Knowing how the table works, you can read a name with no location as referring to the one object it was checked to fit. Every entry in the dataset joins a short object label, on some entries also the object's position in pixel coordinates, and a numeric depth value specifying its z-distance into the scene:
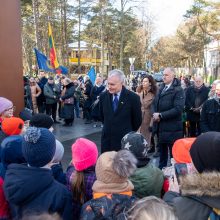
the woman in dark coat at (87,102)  13.59
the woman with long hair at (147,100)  7.09
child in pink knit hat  2.78
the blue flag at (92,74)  17.67
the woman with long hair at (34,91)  12.15
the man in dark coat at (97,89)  12.87
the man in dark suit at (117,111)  4.70
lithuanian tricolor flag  13.66
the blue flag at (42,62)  12.21
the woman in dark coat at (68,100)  12.38
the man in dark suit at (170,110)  5.57
